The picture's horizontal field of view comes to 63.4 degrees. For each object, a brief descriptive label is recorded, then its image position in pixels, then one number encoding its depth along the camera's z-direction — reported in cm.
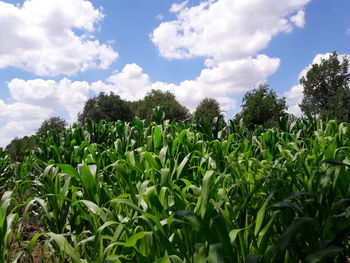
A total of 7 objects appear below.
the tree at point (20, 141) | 3817
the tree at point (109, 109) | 4922
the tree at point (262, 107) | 4231
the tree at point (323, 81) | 4359
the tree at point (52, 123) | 5264
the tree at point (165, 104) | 5008
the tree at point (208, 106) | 5060
